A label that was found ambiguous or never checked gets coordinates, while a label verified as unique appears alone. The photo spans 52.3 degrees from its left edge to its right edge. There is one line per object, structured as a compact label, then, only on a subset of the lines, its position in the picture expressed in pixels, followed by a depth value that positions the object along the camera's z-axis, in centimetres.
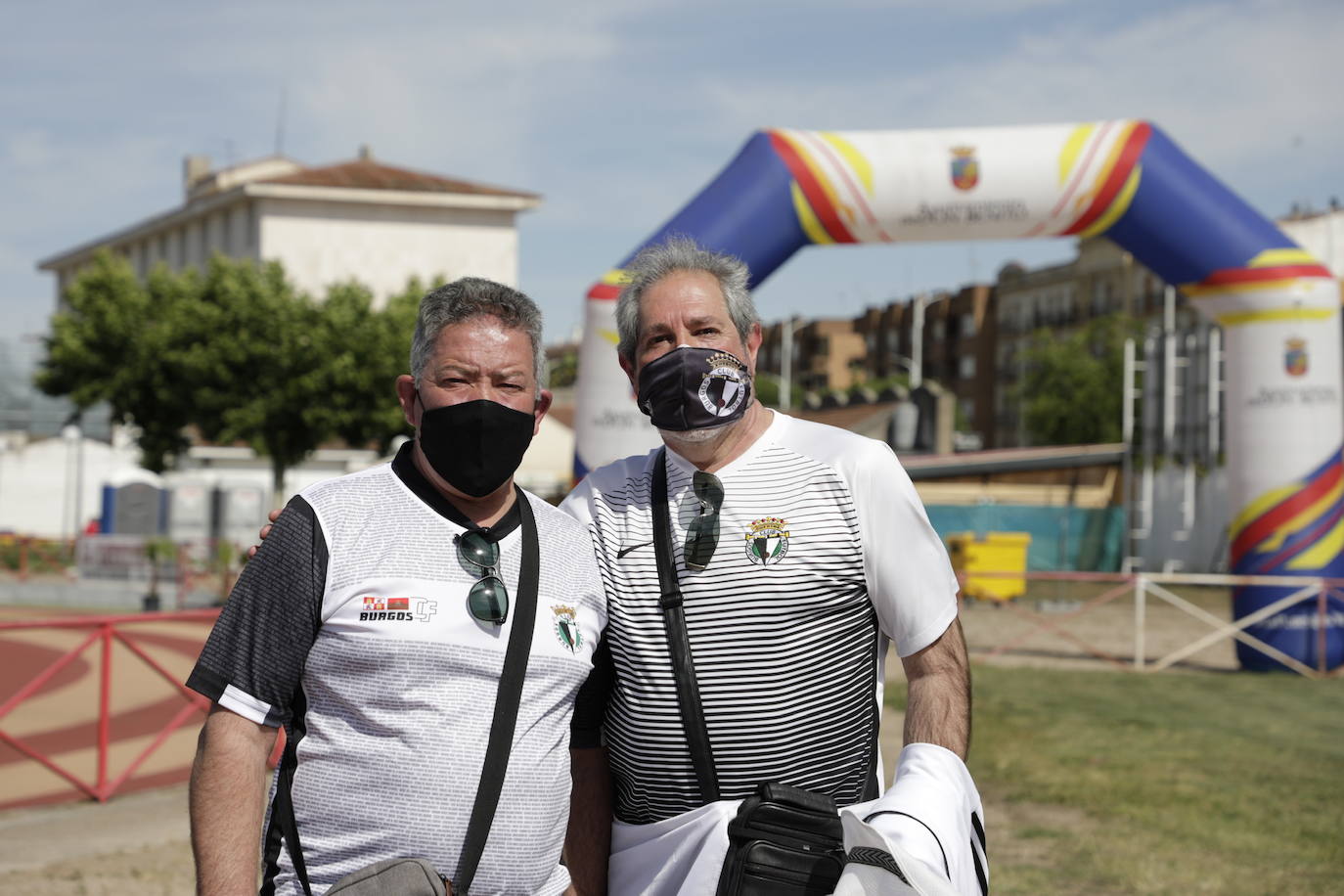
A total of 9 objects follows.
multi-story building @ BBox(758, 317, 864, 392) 9850
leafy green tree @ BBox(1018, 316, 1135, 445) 5394
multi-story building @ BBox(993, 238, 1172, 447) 6756
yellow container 2430
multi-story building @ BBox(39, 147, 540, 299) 5456
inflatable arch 1277
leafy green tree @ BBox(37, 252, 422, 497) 3406
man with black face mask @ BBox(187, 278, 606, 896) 241
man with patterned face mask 268
